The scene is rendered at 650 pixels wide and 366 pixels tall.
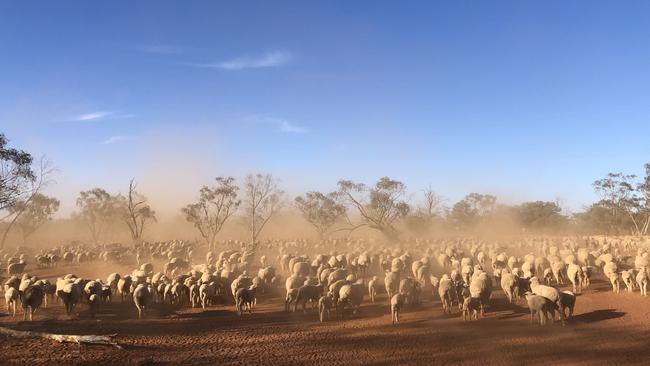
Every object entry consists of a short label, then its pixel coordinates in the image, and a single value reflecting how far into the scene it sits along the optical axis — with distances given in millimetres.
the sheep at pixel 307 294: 19438
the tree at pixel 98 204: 69000
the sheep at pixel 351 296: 18812
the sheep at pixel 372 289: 21566
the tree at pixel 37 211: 66000
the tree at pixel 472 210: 92875
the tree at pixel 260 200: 60562
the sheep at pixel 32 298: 17430
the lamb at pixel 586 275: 22922
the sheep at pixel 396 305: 17234
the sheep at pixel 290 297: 19842
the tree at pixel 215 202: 56719
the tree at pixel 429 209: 78562
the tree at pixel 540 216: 84812
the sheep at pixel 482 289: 17953
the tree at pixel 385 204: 60438
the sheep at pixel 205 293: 20822
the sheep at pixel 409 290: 20047
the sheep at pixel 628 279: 21469
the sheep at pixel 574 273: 21605
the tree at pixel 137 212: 49819
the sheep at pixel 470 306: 17266
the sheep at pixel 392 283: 21641
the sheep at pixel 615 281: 21303
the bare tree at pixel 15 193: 32400
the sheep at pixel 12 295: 18828
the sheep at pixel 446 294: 18505
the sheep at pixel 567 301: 16500
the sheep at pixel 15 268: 31128
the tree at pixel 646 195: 64550
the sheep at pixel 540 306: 15977
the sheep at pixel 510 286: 19867
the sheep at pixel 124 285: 22234
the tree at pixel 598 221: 75312
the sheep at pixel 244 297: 19328
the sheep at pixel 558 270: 23652
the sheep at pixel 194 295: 21219
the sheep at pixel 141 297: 18806
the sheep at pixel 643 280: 20406
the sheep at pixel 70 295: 19062
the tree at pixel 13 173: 29875
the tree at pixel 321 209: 69188
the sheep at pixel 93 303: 18688
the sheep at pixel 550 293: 16359
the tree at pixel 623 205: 68625
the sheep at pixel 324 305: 18141
